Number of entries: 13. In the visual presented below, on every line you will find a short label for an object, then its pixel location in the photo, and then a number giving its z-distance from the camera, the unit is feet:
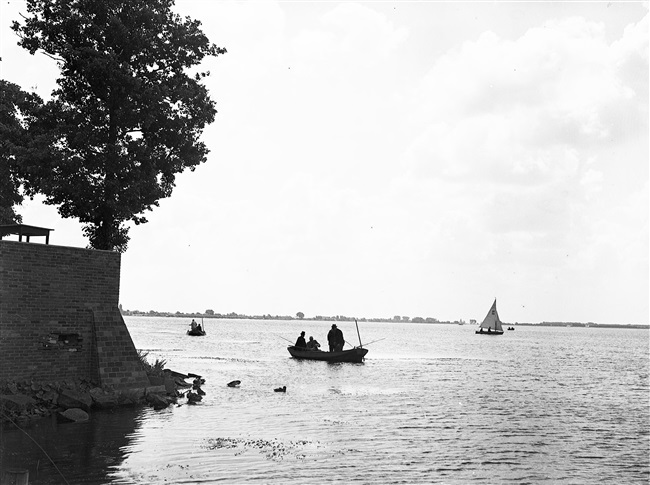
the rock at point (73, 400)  67.41
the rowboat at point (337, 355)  165.99
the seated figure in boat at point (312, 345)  173.51
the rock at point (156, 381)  82.03
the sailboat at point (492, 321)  501.15
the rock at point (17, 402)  60.80
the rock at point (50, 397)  66.28
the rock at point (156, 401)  76.00
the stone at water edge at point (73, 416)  63.52
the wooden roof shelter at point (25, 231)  69.56
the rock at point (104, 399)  70.38
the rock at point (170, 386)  86.52
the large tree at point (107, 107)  84.07
